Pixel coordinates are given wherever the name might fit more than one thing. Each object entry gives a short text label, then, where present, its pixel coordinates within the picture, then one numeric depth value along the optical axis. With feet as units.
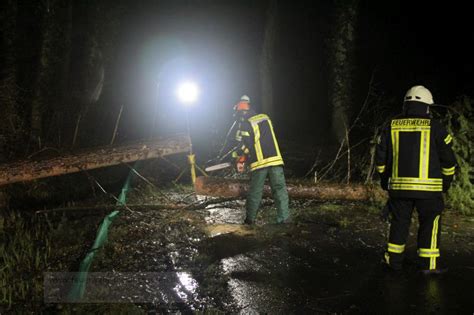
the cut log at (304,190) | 20.11
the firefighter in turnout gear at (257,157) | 17.65
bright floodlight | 26.58
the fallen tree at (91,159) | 18.11
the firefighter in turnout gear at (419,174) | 12.41
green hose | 11.79
